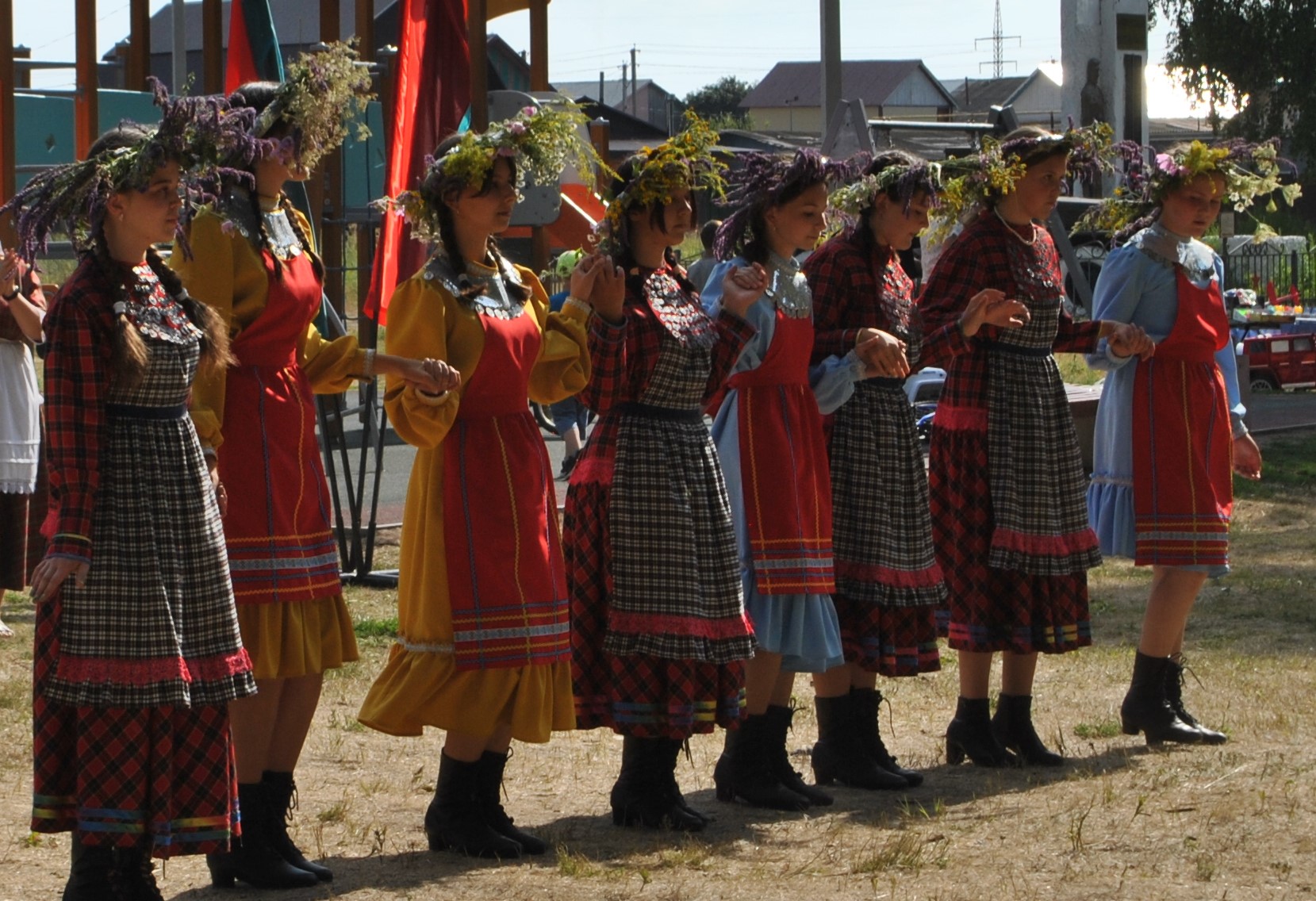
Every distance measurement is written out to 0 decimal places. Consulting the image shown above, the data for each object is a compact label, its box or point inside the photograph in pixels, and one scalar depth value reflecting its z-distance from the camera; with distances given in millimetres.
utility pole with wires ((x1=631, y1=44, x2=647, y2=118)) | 83812
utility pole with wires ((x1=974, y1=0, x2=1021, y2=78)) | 100875
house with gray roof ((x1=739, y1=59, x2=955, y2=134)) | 94500
